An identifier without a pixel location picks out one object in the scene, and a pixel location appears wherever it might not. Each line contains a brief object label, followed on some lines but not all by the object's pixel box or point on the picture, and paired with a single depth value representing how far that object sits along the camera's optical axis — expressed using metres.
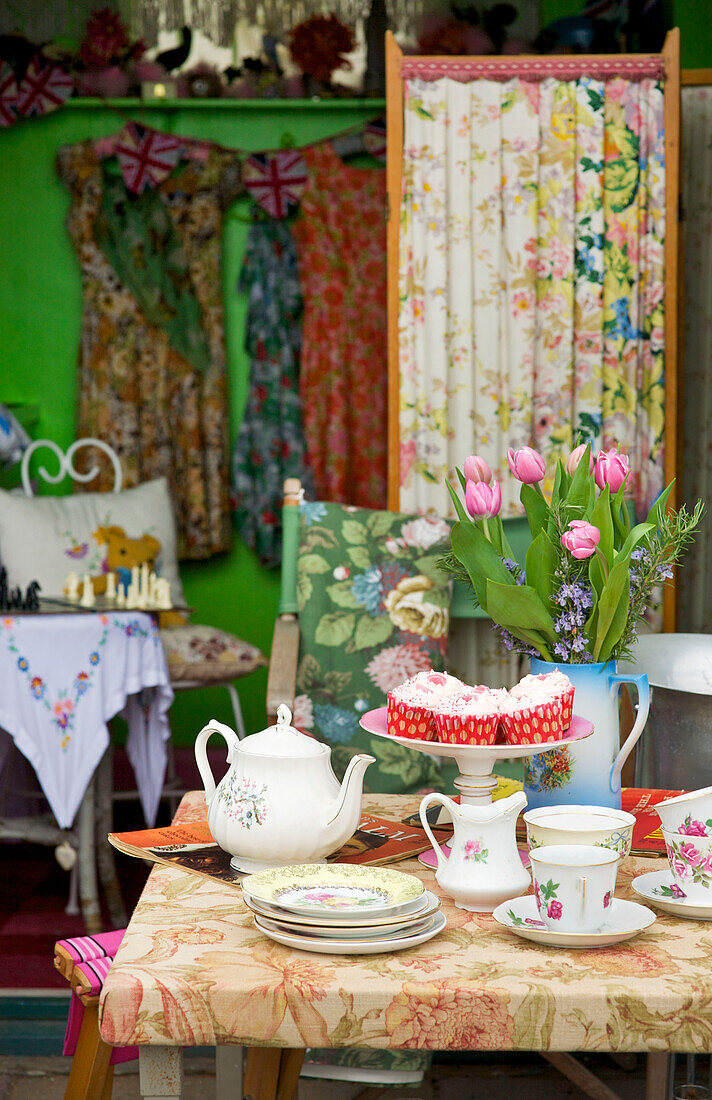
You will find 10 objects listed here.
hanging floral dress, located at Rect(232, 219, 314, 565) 4.19
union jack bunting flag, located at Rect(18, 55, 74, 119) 4.10
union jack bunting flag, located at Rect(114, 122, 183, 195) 4.07
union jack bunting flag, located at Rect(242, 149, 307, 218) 4.13
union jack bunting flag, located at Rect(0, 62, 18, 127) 4.08
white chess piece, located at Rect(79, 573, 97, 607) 2.95
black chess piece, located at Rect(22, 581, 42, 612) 2.80
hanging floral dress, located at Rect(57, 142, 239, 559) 4.13
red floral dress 4.14
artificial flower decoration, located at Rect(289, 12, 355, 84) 4.15
